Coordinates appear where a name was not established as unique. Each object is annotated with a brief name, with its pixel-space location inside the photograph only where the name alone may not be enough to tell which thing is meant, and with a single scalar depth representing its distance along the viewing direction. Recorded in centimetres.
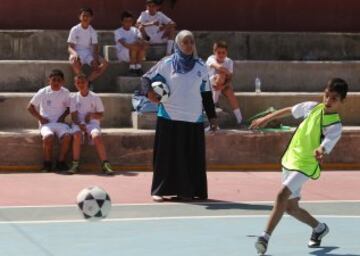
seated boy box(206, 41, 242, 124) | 1538
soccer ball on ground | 896
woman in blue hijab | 1149
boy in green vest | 834
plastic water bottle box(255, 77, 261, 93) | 1661
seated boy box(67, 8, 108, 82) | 1596
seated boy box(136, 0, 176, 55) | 1691
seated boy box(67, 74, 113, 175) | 1395
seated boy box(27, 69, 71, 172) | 1396
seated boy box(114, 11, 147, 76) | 1641
